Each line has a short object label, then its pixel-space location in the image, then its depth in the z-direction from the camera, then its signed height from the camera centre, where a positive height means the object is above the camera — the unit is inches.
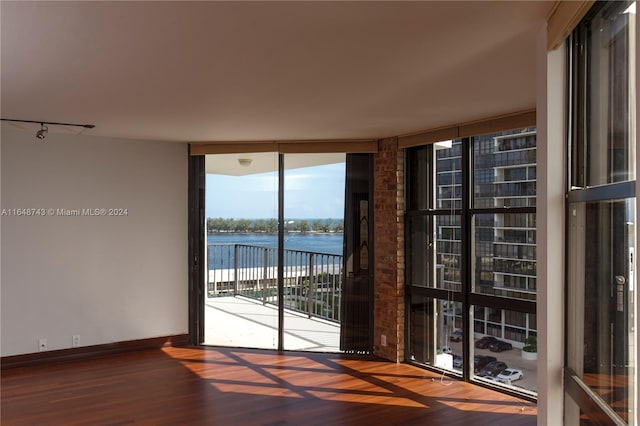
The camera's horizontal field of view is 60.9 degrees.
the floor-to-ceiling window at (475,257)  174.9 -13.8
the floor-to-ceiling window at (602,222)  72.1 -0.3
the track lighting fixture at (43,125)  183.3 +32.2
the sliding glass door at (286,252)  233.9 -15.4
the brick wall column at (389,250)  219.9 -13.0
